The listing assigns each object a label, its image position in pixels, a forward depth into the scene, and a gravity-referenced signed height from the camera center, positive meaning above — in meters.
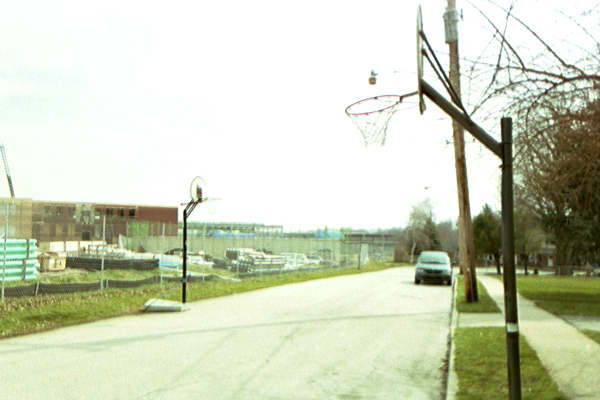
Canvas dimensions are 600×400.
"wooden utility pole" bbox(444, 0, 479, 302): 15.55 +0.26
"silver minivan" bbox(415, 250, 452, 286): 27.62 -1.97
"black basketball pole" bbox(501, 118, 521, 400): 4.59 -0.27
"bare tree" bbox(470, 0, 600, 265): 5.44 +1.17
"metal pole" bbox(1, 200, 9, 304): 12.50 -0.14
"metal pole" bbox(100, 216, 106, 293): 15.62 -1.55
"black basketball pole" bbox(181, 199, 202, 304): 14.89 +0.22
